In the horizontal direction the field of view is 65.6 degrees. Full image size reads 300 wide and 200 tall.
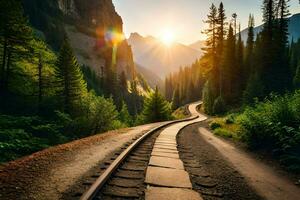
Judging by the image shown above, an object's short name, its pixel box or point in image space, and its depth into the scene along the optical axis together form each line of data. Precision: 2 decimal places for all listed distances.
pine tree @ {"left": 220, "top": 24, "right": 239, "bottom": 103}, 45.59
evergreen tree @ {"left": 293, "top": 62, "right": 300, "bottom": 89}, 49.67
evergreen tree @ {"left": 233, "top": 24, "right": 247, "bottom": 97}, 46.18
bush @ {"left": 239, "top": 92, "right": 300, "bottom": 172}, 7.55
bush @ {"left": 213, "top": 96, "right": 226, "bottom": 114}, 42.82
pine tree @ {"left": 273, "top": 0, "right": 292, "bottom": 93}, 39.72
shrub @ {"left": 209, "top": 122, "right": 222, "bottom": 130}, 20.03
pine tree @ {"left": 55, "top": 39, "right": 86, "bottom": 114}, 29.00
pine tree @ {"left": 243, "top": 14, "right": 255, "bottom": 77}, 48.18
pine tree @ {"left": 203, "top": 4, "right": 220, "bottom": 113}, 44.50
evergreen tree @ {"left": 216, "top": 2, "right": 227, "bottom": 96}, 44.03
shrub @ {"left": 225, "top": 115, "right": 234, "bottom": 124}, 20.86
